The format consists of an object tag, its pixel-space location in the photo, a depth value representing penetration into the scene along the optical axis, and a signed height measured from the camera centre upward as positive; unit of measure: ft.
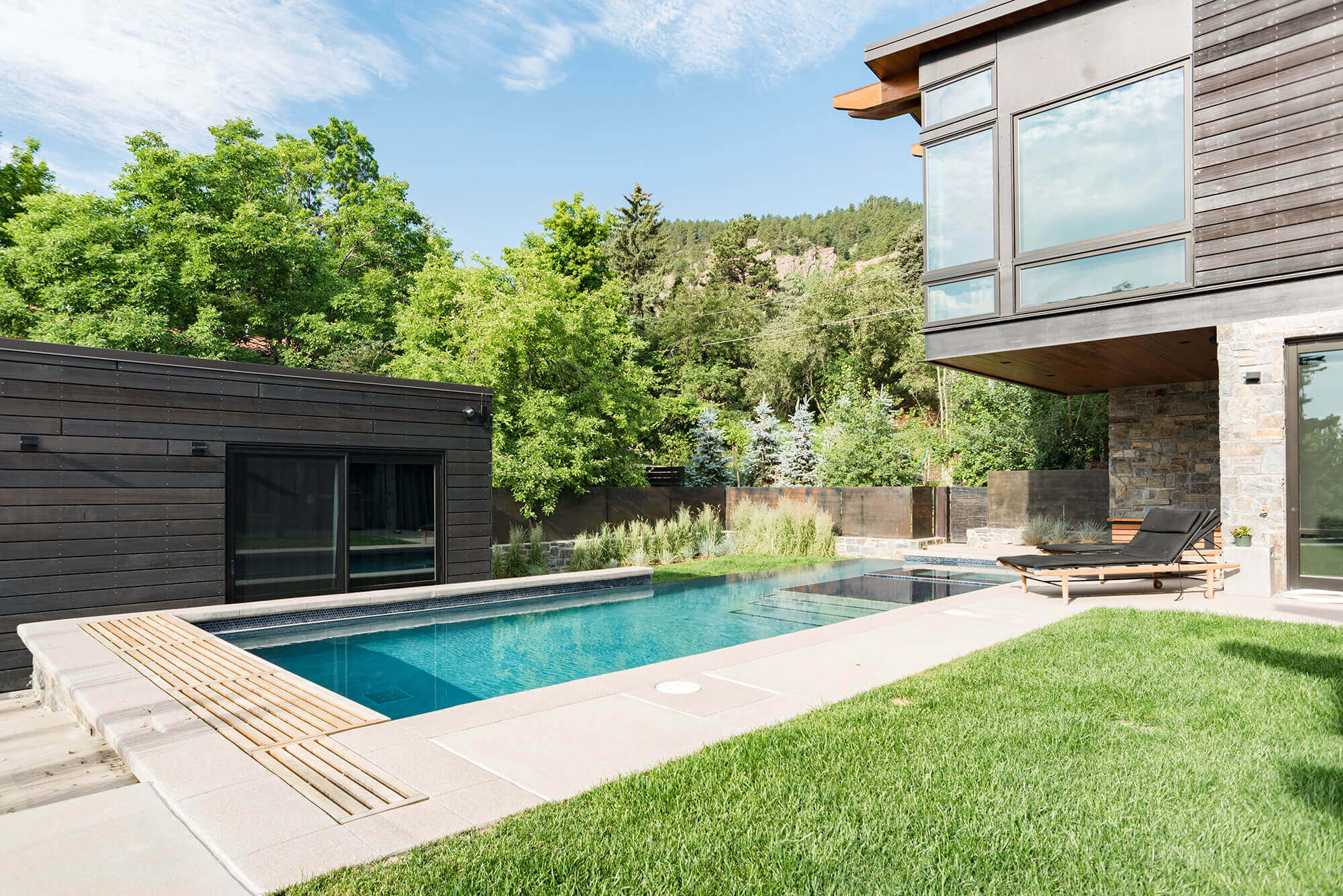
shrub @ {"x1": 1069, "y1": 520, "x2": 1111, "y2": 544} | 41.65 -3.78
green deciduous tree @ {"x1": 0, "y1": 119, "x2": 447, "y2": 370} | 53.78 +15.71
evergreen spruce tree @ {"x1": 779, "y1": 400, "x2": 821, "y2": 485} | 64.44 +0.48
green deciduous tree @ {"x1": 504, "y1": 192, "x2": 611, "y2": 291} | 80.64 +24.82
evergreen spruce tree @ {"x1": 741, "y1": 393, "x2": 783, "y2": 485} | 68.08 +1.23
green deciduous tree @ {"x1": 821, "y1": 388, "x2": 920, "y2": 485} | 53.67 +0.86
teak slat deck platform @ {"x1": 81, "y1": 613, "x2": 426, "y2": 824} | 9.34 -4.17
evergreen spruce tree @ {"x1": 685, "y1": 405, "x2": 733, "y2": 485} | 68.18 +0.67
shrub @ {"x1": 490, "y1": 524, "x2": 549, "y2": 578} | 38.04 -4.80
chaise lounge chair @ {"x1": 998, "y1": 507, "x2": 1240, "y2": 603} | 24.43 -3.15
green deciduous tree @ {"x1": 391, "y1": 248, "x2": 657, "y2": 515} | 43.39 +6.18
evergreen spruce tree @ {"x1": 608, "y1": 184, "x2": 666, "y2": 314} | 109.70 +33.31
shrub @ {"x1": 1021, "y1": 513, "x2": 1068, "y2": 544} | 42.73 -3.73
